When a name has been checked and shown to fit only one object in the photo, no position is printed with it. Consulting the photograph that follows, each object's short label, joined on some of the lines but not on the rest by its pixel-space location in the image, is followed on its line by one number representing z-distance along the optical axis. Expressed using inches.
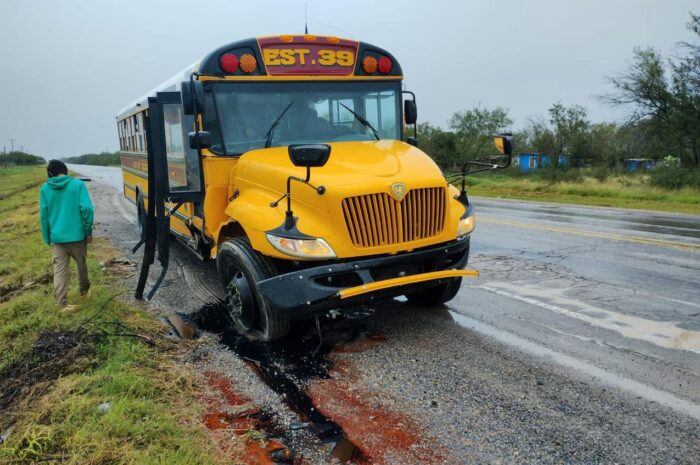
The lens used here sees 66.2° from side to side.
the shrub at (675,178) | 807.1
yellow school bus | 165.2
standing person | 221.3
